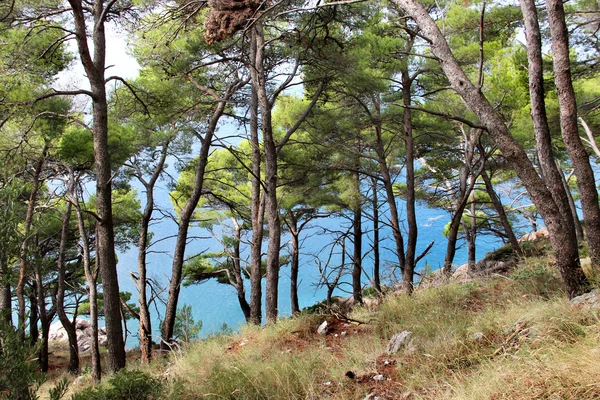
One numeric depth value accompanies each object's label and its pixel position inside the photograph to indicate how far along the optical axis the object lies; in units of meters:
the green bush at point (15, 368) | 2.42
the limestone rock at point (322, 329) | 4.64
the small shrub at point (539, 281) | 4.03
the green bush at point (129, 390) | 3.20
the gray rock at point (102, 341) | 19.50
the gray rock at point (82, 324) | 21.28
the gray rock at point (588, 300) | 2.95
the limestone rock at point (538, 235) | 13.51
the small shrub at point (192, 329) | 13.31
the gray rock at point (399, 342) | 3.38
